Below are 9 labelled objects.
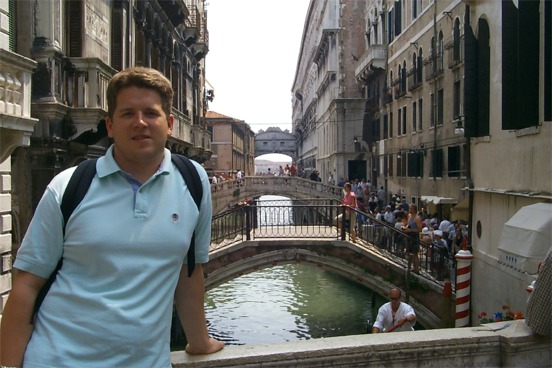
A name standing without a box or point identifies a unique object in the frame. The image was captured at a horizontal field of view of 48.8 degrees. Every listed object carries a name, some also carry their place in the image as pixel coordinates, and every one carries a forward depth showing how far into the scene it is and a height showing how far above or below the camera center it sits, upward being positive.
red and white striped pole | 10.89 -1.91
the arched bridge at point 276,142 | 116.88 +6.87
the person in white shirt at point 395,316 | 8.12 -1.87
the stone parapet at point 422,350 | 3.80 -1.12
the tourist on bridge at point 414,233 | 14.36 -1.44
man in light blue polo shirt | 2.11 -0.28
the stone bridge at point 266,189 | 33.47 -0.69
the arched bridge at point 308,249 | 14.83 -1.80
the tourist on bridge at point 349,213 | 15.68 -0.91
